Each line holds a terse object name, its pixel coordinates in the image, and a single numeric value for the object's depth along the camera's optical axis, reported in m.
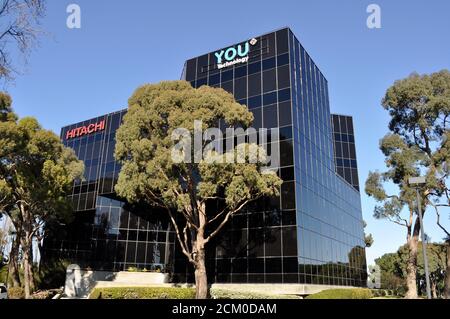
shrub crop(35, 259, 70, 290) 37.84
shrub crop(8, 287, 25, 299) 29.44
